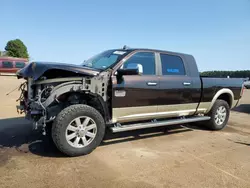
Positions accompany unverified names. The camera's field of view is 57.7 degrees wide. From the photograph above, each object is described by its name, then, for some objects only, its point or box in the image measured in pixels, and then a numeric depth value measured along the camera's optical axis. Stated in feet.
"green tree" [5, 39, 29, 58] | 179.83
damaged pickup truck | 12.19
